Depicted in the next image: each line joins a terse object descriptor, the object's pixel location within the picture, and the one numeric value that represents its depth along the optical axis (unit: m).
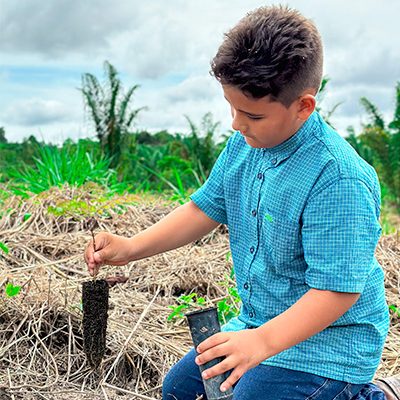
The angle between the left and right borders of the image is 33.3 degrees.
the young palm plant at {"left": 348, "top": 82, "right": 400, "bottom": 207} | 12.33
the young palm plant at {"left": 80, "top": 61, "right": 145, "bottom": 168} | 11.24
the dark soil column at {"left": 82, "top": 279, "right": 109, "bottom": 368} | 2.66
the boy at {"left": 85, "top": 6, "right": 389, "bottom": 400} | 1.92
